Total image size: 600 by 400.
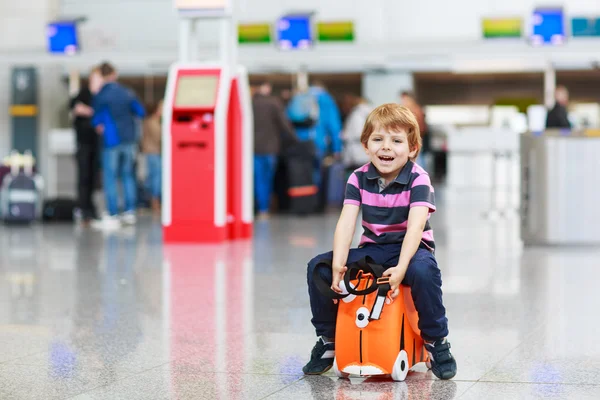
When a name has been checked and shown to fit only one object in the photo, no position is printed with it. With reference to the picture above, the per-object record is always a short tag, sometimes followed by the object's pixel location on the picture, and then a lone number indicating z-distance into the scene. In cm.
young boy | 357
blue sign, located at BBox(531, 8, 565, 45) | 1580
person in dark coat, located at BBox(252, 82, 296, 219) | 1338
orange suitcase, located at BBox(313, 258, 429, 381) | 349
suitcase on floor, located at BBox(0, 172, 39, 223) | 1275
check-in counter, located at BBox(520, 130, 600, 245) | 891
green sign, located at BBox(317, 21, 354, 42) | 1695
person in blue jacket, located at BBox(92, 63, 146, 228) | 1148
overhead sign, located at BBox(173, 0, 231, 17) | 980
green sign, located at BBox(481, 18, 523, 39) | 1619
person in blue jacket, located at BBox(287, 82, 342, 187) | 1430
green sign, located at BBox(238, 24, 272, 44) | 1733
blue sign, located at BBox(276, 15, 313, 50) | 1634
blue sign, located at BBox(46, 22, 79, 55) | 1636
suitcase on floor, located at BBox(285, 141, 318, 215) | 1368
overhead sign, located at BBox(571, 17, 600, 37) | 1659
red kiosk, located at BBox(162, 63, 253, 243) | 957
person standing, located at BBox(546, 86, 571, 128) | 1327
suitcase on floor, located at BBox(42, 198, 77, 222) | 1334
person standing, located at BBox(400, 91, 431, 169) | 1349
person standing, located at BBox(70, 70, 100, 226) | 1227
